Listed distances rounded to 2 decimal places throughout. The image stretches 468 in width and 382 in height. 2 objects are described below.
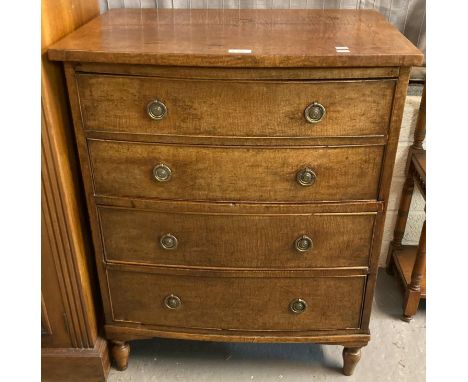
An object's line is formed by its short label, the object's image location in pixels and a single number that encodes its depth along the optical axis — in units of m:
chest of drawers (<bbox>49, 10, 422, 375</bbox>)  1.17
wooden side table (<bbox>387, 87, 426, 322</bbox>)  1.73
